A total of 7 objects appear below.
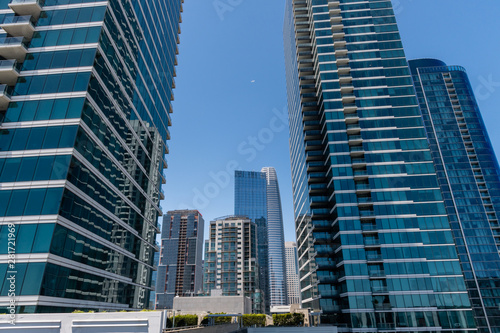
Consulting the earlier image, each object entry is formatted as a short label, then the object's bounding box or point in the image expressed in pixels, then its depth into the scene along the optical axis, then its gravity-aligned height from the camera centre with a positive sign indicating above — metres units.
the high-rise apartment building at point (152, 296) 55.79 +1.78
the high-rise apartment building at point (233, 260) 150.62 +20.03
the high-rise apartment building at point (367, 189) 56.66 +22.09
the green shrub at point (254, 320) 72.20 -3.21
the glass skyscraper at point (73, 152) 29.09 +16.09
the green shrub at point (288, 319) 71.75 -3.16
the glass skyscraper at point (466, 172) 105.81 +44.41
